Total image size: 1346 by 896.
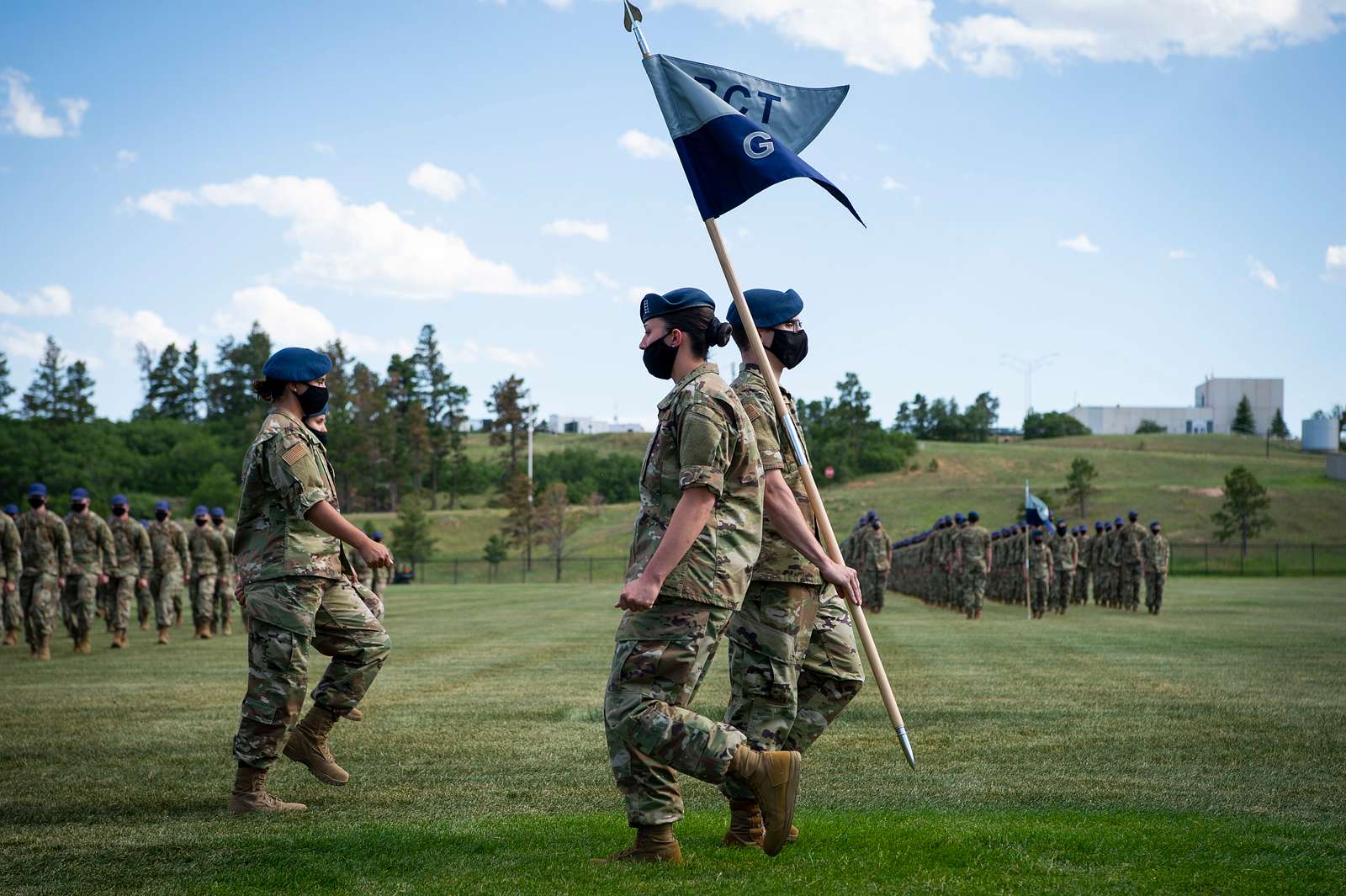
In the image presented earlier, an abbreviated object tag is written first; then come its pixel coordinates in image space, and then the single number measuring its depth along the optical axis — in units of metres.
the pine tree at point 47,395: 125.00
